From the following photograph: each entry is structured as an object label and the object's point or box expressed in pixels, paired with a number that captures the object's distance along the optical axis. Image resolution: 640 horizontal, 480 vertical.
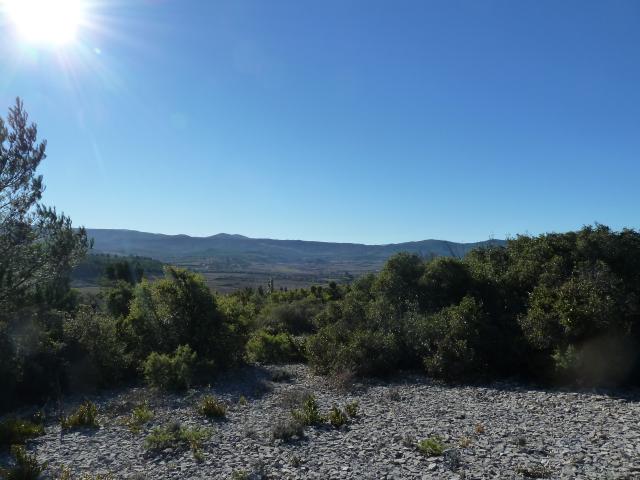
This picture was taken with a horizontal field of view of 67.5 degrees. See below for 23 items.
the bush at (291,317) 28.06
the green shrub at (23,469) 8.49
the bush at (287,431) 10.30
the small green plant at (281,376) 17.33
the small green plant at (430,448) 8.94
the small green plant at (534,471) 7.79
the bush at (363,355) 17.02
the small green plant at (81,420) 11.98
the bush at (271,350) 21.20
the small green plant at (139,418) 11.82
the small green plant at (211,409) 12.47
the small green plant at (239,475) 8.18
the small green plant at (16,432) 10.80
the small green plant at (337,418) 11.18
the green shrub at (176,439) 9.95
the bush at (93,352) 17.22
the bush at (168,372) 16.16
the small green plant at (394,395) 13.78
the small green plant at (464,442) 9.30
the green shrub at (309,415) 11.25
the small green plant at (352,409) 11.85
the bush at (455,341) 15.64
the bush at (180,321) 19.08
